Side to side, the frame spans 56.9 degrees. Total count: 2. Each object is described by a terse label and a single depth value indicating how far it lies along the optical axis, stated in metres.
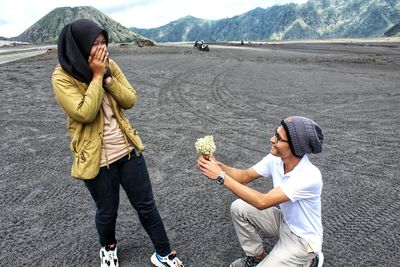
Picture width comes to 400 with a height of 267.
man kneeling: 2.83
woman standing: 2.60
